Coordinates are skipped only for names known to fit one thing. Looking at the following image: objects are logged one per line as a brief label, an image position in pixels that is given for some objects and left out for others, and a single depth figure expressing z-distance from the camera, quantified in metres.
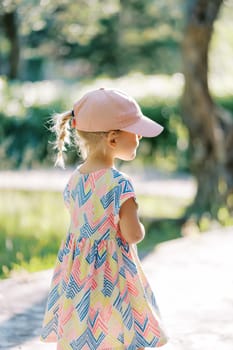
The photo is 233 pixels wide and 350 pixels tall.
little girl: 4.55
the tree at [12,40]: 24.39
